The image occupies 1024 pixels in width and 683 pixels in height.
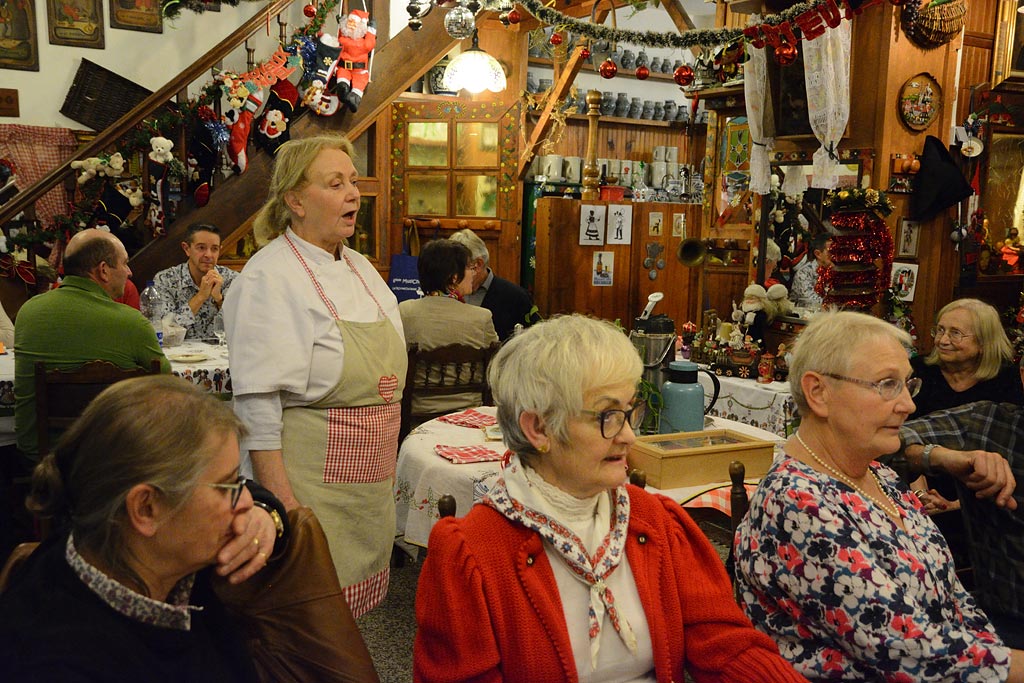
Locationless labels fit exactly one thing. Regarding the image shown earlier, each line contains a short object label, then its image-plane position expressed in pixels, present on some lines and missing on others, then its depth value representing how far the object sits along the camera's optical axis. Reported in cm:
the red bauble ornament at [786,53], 404
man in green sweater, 352
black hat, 538
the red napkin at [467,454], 285
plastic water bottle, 493
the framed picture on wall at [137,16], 778
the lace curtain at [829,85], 490
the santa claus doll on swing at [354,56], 724
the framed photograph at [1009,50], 590
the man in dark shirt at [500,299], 526
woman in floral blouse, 171
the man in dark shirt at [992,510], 236
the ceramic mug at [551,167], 996
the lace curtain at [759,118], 536
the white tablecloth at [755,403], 411
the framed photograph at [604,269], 908
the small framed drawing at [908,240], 560
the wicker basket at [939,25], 521
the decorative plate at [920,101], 527
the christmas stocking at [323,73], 713
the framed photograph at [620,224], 907
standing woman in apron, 225
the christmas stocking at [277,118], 697
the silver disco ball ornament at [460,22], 554
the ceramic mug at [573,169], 1023
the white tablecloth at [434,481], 266
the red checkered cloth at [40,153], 722
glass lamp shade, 701
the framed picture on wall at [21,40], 737
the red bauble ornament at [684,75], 460
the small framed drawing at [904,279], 563
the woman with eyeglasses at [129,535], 121
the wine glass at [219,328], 498
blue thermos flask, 300
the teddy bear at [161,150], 629
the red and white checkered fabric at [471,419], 331
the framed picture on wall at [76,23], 754
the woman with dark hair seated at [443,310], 398
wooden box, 259
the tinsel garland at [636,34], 407
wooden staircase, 621
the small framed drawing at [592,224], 888
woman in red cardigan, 156
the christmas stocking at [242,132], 684
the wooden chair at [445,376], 372
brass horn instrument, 614
